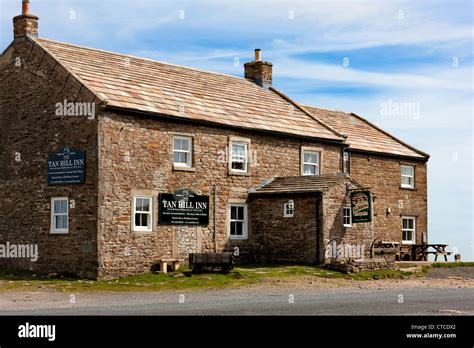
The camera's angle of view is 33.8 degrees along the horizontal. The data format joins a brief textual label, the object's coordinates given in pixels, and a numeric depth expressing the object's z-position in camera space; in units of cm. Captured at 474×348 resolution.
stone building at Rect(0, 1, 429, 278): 2806
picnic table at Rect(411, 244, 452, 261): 3956
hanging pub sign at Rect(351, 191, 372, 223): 3200
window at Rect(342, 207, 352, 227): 3238
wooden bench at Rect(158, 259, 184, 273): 2875
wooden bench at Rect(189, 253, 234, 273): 2783
